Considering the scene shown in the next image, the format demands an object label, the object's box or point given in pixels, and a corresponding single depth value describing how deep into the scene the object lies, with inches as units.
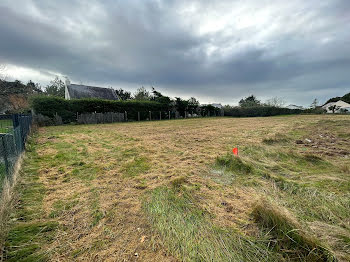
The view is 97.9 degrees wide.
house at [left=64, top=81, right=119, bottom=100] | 879.7
